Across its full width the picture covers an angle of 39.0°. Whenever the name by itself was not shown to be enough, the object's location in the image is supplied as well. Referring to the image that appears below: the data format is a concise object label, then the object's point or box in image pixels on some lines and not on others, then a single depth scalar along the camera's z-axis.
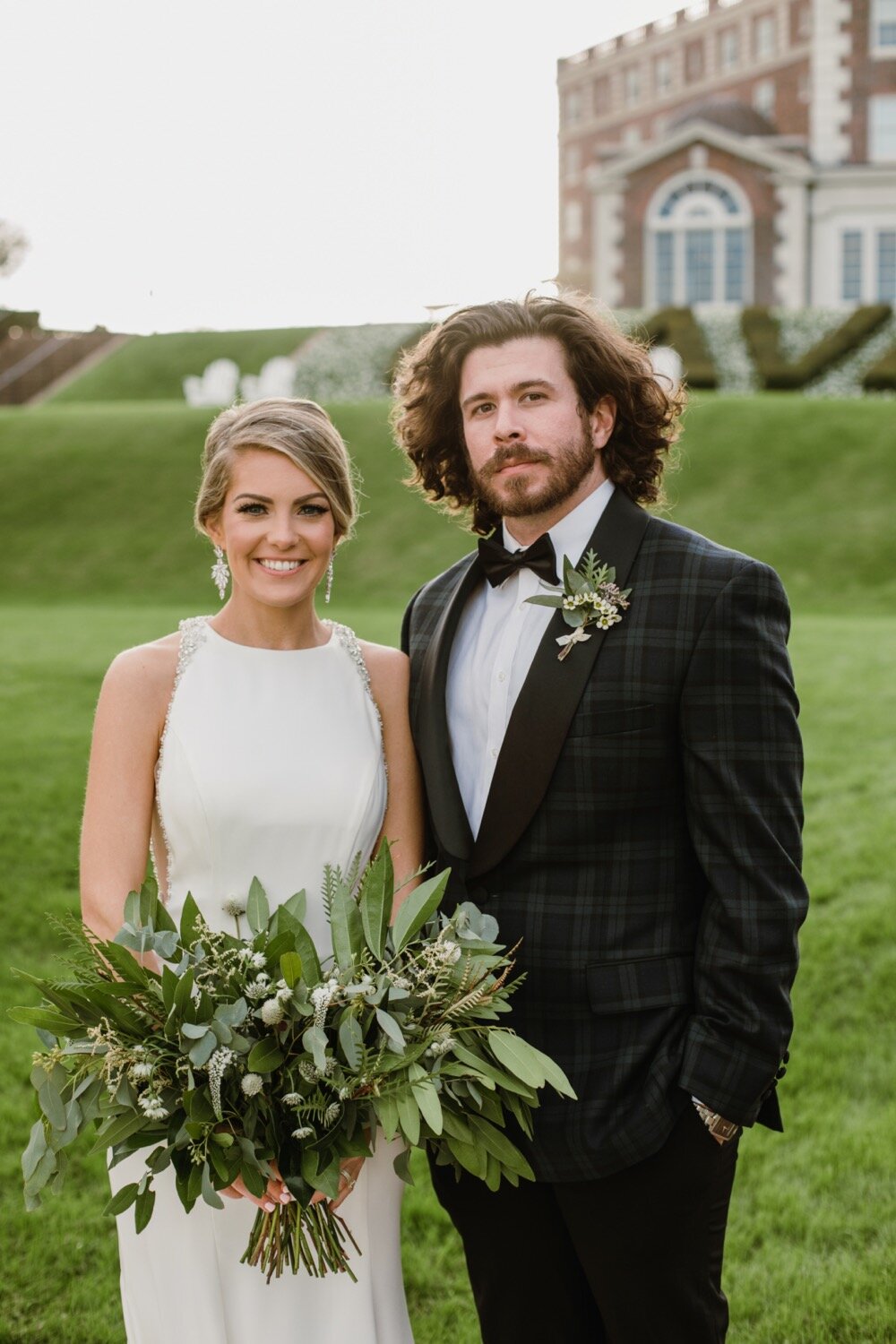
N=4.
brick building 41.44
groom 2.93
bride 3.13
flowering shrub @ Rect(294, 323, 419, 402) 32.31
